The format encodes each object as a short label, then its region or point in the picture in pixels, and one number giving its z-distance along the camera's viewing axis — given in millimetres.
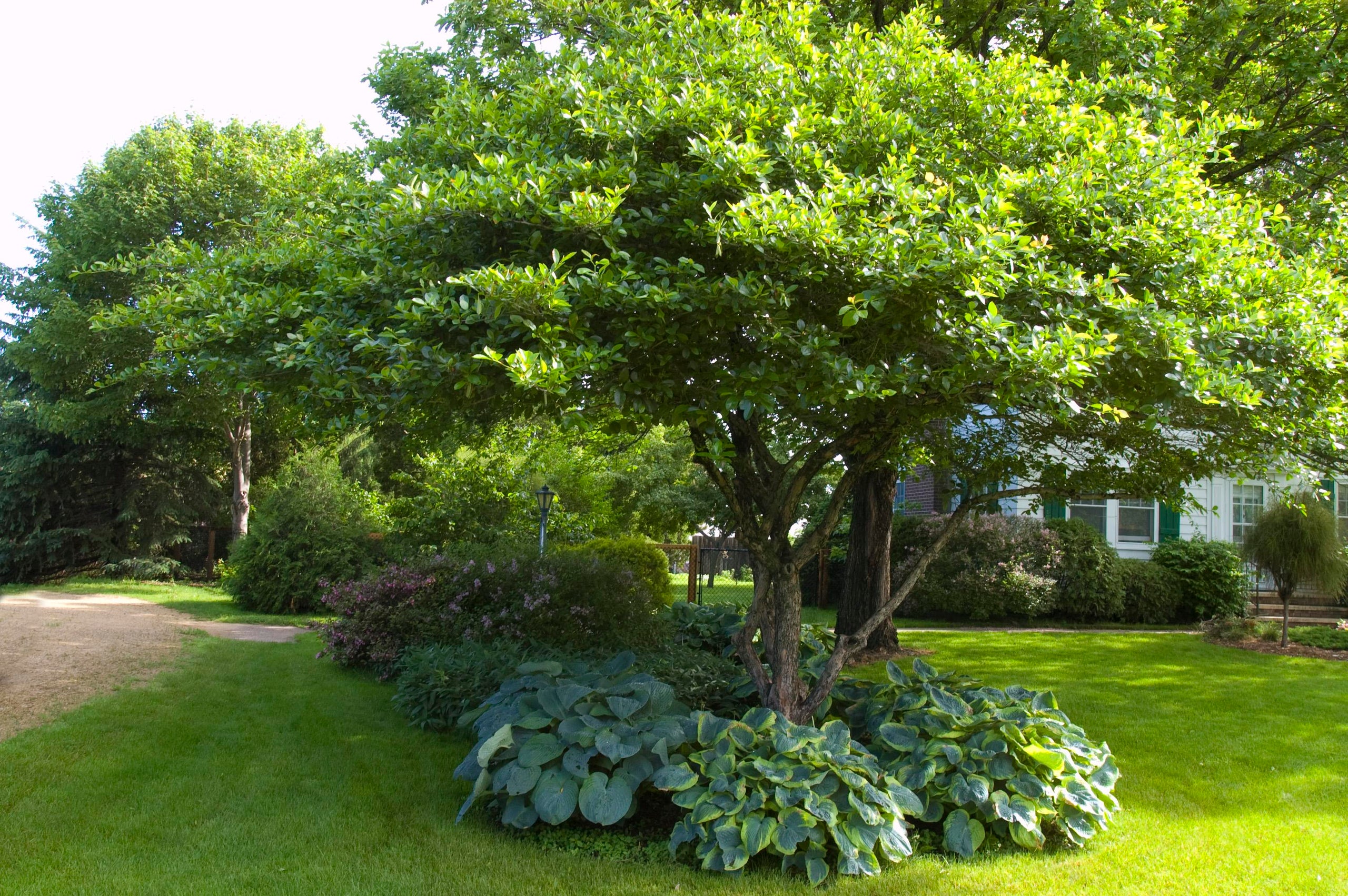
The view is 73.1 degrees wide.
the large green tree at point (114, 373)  17969
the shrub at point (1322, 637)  12250
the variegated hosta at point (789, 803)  4184
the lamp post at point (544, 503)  12672
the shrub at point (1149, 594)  15273
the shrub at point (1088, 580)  15016
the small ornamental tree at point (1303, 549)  12406
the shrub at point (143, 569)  20328
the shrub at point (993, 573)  14727
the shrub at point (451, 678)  6707
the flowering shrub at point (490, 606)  8531
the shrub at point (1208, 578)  15219
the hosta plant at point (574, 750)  4434
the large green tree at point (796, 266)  3951
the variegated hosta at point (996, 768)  4586
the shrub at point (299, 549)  14906
